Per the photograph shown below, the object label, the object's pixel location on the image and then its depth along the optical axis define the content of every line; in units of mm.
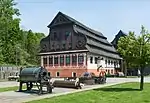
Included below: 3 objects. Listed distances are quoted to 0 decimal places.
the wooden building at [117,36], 38579
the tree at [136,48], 10588
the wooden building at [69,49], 28594
